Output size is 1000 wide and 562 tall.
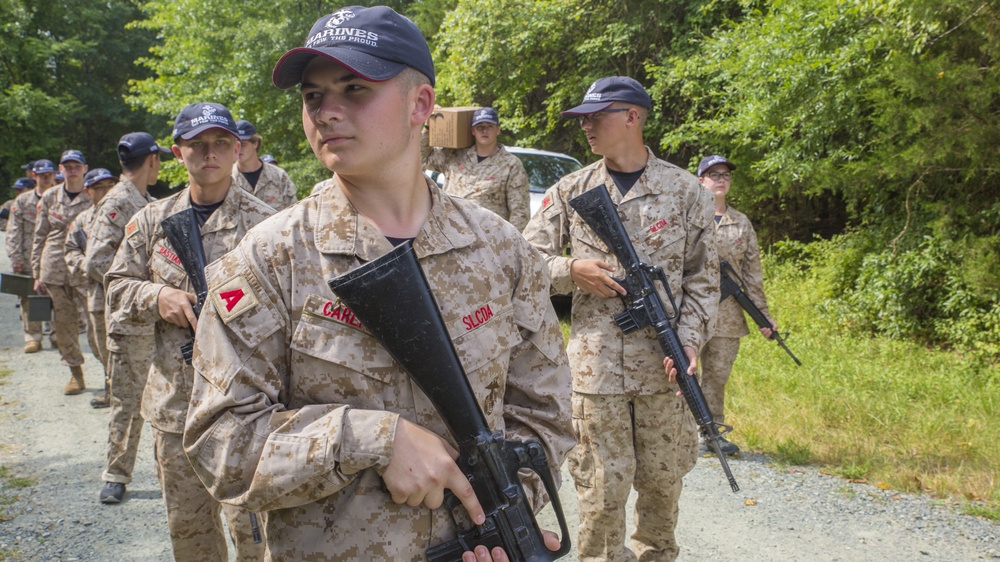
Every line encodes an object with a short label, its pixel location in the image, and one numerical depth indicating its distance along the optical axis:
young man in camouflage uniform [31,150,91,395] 8.54
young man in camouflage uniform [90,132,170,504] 4.81
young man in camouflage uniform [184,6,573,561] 1.70
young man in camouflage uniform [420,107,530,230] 7.99
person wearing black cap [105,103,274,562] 3.59
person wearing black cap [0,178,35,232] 16.02
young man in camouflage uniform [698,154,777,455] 6.61
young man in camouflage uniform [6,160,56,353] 11.87
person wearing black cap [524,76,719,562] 3.97
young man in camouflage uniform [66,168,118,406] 6.96
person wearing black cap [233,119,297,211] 6.98
